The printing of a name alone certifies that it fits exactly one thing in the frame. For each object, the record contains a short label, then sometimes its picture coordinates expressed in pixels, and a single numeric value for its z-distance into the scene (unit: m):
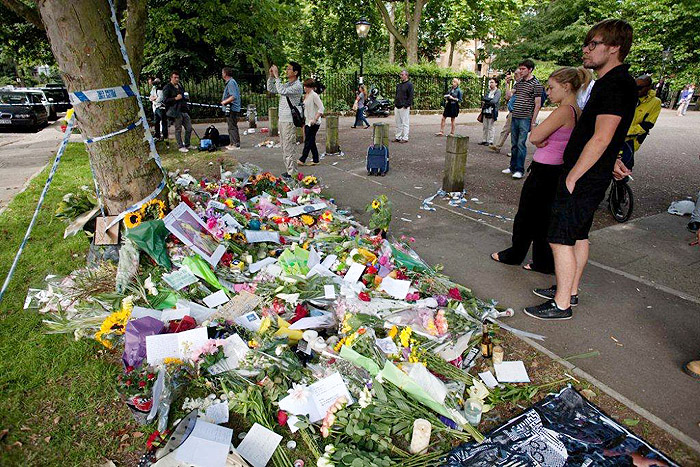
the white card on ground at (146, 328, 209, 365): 2.81
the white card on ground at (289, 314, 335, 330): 3.03
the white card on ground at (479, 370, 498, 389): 2.72
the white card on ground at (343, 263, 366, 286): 3.61
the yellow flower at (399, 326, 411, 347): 2.79
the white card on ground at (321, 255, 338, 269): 3.88
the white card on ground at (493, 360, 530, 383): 2.76
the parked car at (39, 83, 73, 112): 25.14
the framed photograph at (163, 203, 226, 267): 3.79
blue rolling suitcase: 7.99
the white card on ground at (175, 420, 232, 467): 2.09
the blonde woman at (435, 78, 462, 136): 11.73
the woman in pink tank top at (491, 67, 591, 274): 3.41
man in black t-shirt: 2.81
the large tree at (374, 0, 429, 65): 24.41
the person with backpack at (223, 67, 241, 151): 9.93
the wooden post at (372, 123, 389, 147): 8.21
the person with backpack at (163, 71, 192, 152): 9.80
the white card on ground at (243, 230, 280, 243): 4.35
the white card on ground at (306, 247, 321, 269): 3.89
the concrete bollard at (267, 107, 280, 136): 12.40
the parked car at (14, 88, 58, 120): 20.01
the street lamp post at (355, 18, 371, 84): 16.38
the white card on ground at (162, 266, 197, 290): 3.51
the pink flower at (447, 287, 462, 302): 3.39
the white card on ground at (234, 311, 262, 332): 3.11
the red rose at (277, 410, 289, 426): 2.44
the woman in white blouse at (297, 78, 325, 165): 8.12
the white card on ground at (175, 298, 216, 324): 3.26
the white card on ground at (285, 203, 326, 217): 5.29
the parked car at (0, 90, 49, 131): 17.19
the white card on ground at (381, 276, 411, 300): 3.41
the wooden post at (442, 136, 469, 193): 6.55
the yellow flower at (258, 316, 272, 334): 3.01
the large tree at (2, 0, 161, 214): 3.70
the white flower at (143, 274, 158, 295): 3.46
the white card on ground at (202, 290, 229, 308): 3.47
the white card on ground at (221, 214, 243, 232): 4.45
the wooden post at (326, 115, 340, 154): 9.84
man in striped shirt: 7.32
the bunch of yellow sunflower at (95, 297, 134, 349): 3.05
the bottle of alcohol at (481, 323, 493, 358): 2.96
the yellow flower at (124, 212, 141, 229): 3.94
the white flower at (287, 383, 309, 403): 2.48
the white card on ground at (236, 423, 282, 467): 2.21
